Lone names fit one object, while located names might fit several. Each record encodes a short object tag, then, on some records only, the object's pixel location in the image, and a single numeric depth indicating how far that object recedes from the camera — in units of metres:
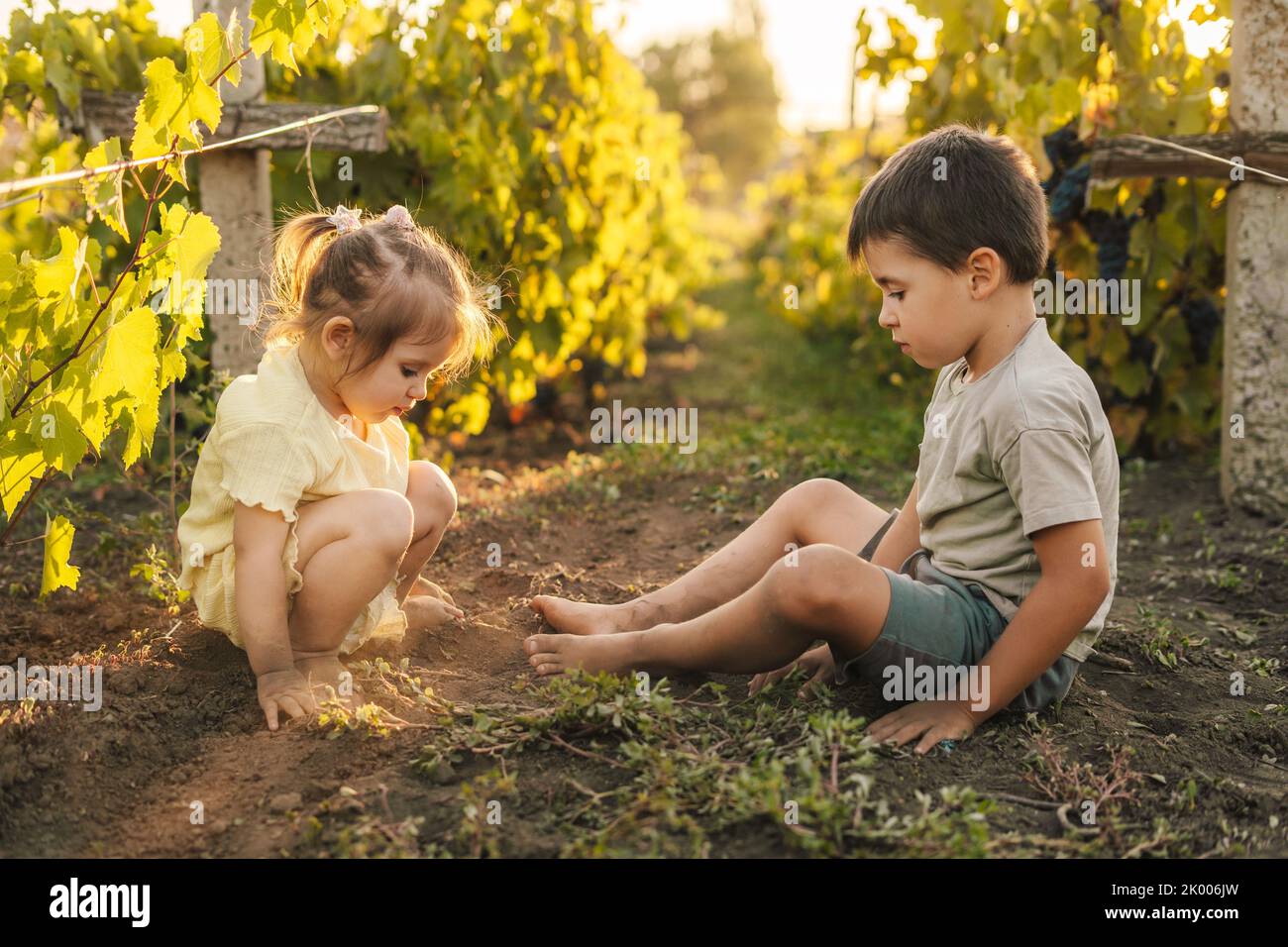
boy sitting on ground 2.28
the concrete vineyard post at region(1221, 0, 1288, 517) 4.03
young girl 2.49
